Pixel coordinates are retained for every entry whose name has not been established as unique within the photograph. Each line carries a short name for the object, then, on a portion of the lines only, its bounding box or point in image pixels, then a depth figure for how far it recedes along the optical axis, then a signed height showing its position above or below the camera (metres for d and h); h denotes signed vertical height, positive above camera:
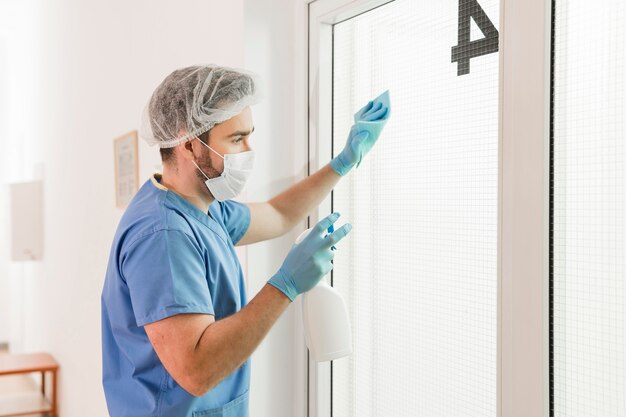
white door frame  0.98 -0.02
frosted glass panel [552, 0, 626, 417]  0.91 -0.02
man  1.05 -0.12
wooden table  3.30 -1.10
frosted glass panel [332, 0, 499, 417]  1.12 -0.04
